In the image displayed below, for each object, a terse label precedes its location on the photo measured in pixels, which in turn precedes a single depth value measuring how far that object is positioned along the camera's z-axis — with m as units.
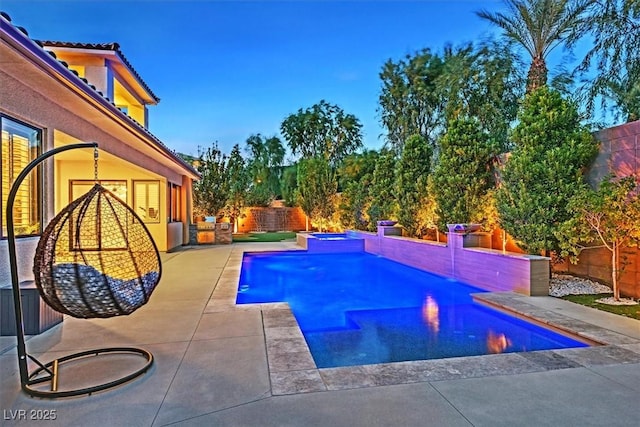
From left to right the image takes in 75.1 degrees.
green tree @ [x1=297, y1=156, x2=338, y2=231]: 21.91
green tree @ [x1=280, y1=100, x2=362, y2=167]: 35.56
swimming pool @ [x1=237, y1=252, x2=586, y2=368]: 5.11
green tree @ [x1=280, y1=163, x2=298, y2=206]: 31.15
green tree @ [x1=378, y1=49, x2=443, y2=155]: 23.09
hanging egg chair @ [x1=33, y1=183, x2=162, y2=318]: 3.67
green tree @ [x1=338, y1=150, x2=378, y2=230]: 18.58
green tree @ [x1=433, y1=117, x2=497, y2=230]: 11.04
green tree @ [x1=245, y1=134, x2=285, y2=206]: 34.76
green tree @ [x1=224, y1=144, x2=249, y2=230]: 21.46
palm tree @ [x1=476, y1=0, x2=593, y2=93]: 12.27
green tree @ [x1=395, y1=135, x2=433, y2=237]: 13.81
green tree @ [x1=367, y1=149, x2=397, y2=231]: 16.14
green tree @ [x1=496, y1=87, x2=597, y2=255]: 7.92
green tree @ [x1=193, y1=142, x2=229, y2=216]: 20.31
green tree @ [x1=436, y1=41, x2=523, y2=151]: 16.62
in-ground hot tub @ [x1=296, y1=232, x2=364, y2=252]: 16.31
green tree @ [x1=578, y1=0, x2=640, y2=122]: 12.70
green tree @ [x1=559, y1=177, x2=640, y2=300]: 6.41
